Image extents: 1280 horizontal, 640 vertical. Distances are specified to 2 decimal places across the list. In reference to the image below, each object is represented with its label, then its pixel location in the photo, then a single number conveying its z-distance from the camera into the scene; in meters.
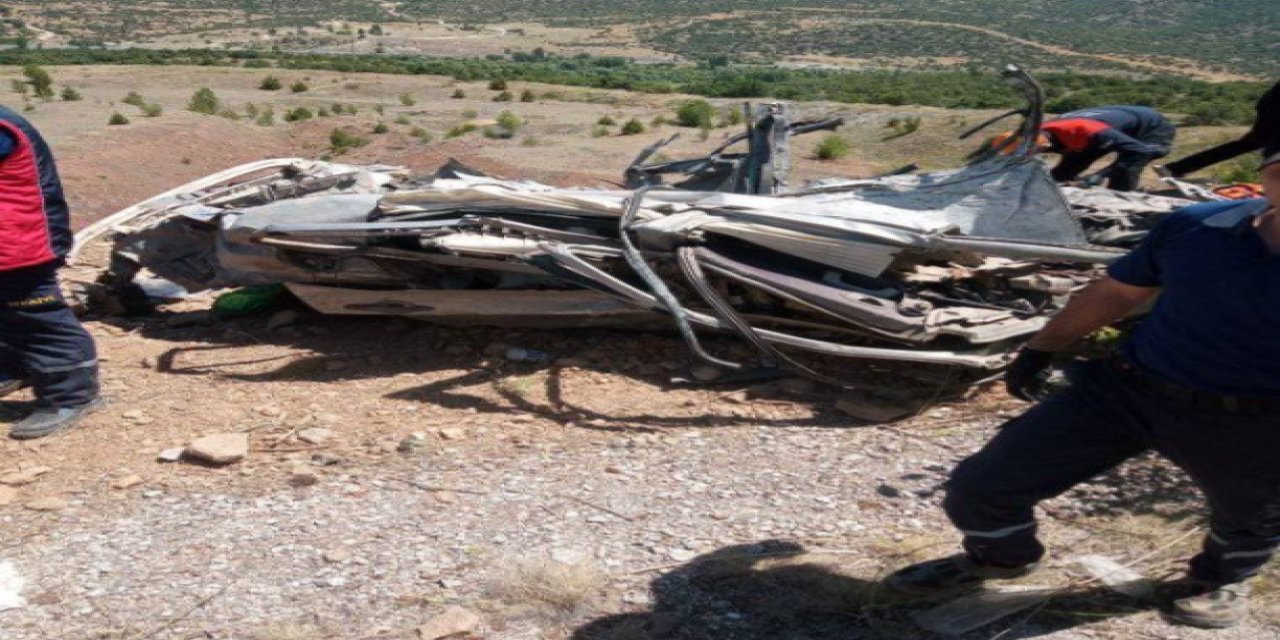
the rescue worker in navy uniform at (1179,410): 2.83
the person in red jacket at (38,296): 4.90
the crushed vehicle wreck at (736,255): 5.20
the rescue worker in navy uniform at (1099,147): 8.05
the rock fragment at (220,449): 4.78
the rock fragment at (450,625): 3.41
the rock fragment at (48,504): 4.42
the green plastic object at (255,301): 6.77
